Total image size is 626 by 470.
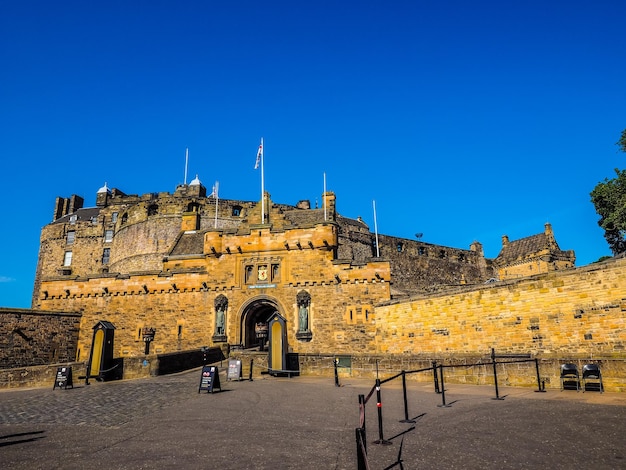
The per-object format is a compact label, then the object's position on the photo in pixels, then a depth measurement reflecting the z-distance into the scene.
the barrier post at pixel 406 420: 8.30
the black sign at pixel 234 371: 16.11
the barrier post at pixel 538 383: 11.38
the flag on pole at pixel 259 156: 31.88
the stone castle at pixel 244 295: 24.22
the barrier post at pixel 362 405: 5.99
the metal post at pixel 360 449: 3.87
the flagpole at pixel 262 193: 30.62
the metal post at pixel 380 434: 6.77
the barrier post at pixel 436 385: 10.90
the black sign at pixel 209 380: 12.77
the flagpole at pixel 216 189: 43.88
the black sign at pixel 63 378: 14.50
